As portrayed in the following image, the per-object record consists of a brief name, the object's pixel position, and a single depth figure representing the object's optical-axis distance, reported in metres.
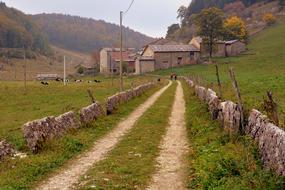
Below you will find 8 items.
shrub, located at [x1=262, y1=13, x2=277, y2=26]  154.25
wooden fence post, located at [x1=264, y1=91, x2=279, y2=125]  13.44
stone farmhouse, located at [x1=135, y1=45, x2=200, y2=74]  115.81
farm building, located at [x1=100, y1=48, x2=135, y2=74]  133.32
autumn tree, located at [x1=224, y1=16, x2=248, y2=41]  123.69
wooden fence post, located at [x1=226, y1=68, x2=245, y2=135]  16.20
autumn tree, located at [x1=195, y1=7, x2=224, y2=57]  110.50
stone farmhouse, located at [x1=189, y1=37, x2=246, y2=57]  117.69
